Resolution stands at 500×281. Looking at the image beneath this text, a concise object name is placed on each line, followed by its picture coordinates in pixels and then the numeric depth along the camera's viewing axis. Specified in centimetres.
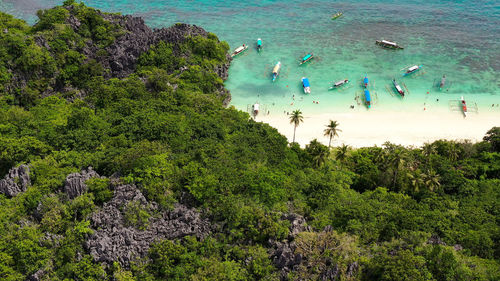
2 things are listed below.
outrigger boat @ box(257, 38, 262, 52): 10687
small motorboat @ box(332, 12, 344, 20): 12645
